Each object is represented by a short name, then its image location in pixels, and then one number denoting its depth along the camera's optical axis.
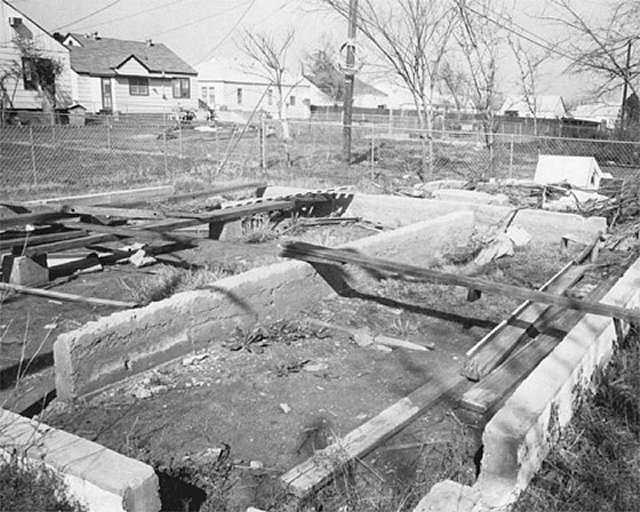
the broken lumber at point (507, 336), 5.15
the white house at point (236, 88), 60.41
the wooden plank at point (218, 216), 8.27
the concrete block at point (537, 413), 3.35
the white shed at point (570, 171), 14.02
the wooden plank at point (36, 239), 7.42
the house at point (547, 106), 62.72
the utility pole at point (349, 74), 18.86
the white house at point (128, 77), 46.56
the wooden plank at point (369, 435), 3.64
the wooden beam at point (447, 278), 5.02
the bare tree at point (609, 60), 18.61
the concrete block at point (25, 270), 7.38
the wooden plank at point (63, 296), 6.52
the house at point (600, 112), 21.61
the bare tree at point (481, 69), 18.95
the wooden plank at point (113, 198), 10.69
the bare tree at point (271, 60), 43.97
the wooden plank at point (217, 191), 10.71
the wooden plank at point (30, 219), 7.86
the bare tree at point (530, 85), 22.12
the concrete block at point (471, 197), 12.01
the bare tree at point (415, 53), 19.45
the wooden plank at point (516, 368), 4.56
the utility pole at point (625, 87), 18.86
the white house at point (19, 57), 39.38
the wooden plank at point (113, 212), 8.68
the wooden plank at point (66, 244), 7.38
